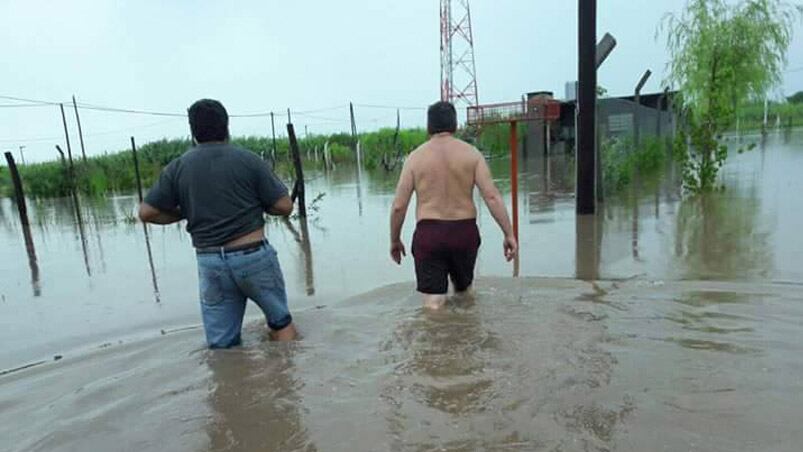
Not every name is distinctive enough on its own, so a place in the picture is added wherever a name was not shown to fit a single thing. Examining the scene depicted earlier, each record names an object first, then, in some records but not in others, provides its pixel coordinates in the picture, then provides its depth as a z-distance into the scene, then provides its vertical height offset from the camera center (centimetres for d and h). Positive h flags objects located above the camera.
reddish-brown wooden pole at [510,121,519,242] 640 -32
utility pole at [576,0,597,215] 815 +59
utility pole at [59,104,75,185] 1435 +72
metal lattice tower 5250 +823
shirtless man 430 -44
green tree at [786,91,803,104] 4552 +183
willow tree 1002 +109
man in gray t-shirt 366 -32
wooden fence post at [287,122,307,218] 1087 -61
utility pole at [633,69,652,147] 1331 +41
